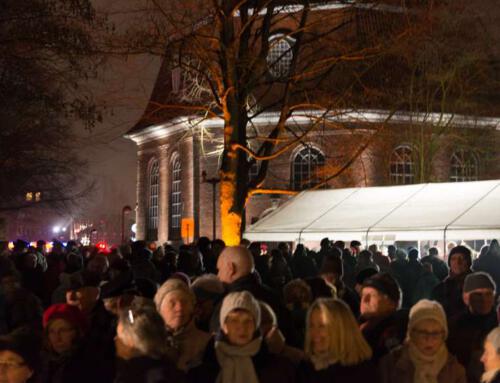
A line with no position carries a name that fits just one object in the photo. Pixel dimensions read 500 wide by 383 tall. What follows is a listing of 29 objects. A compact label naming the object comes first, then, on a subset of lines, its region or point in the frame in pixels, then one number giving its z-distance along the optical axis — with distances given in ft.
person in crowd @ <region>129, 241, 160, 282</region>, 36.35
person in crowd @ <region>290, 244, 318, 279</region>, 47.06
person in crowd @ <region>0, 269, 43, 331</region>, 26.89
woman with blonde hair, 16.26
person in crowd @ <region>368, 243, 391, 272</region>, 46.20
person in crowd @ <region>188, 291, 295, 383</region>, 16.69
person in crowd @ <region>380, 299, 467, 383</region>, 16.81
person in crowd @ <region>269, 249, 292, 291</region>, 36.85
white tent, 52.80
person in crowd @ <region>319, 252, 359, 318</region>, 29.89
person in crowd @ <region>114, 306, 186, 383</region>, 15.51
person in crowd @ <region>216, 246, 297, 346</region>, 21.68
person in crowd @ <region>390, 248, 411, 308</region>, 40.06
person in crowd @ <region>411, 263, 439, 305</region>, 35.55
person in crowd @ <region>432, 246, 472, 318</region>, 28.94
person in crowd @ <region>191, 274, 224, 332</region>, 22.31
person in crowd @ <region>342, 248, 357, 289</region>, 42.25
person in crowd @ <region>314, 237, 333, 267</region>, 52.48
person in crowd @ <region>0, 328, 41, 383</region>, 15.57
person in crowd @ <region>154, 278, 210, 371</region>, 18.45
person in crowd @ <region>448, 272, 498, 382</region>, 21.15
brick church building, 121.39
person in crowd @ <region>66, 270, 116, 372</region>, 18.98
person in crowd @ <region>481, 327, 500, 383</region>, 14.96
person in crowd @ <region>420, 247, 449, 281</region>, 42.50
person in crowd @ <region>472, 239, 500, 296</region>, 38.78
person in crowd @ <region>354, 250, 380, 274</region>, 42.93
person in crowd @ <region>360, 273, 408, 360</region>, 19.92
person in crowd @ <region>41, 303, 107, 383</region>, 17.95
